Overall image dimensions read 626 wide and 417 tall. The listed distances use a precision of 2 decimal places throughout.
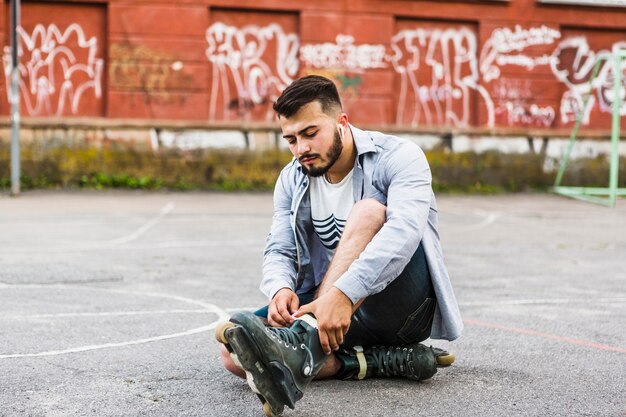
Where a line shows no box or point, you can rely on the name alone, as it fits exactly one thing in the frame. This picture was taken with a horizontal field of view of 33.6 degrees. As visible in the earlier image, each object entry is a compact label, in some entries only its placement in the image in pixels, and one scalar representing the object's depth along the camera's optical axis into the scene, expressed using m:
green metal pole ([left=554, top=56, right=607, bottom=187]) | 15.92
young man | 3.90
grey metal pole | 15.26
